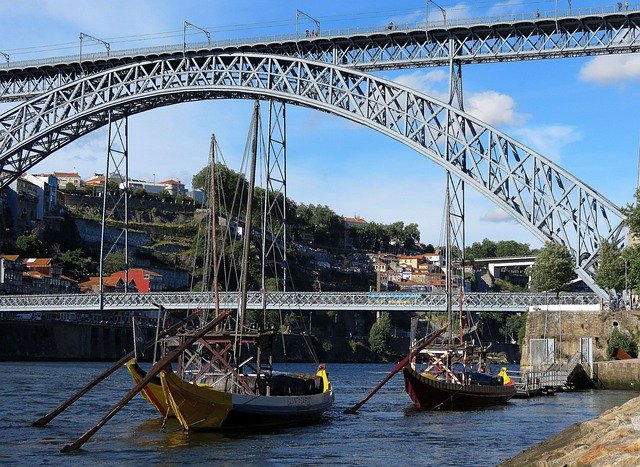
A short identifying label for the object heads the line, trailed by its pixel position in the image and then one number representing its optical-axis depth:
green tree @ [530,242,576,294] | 67.31
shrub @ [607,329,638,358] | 61.44
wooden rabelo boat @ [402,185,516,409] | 44.72
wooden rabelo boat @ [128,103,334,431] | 33.00
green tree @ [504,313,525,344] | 141.52
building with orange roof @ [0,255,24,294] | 112.06
